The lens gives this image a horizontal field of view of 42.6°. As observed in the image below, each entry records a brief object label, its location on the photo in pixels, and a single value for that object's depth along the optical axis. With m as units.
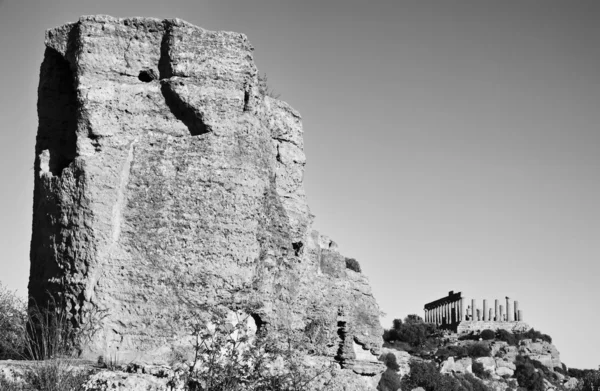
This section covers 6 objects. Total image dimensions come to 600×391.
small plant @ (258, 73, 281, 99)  10.95
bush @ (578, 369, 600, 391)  39.33
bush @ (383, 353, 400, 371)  46.69
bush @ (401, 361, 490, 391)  44.59
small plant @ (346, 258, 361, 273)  21.72
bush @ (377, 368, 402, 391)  40.19
